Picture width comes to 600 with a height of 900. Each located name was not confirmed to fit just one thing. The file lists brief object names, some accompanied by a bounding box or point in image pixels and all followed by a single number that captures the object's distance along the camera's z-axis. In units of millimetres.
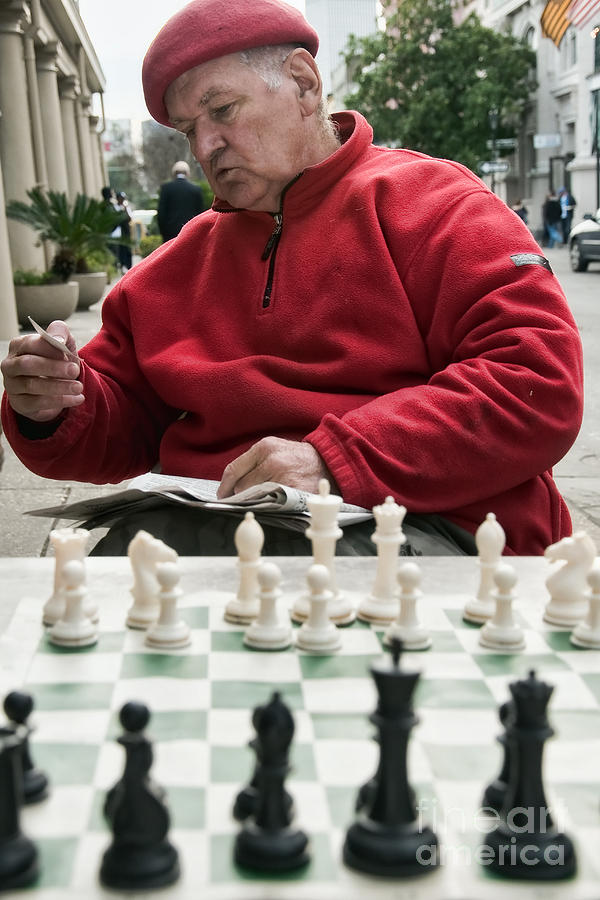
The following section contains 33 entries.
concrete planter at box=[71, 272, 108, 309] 12734
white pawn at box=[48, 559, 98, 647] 1217
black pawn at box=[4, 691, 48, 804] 886
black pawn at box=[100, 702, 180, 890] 777
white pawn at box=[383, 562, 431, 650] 1229
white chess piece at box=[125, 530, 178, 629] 1284
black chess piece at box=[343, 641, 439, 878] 800
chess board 805
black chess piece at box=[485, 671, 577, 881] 808
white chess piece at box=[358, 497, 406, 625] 1321
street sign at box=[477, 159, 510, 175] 29312
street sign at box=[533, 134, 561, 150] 35312
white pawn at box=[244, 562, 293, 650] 1224
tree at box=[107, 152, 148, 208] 57062
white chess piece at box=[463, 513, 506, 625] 1312
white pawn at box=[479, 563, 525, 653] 1232
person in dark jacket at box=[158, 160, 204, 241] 11977
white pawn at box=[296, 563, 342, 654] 1215
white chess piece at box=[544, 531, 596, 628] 1312
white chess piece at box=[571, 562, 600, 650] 1240
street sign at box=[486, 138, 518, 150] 35438
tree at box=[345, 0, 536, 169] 35594
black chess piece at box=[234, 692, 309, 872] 799
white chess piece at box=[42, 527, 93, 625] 1269
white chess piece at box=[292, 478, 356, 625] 1396
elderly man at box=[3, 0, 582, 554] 1843
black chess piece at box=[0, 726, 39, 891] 775
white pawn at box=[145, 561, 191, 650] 1223
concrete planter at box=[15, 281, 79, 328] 10719
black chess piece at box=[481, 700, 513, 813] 876
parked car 16953
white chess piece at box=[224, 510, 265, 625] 1304
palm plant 11234
